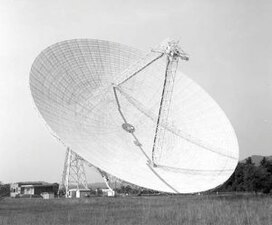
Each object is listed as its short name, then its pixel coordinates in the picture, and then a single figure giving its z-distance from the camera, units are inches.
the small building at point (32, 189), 3161.9
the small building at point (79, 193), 1928.8
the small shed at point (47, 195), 2237.2
